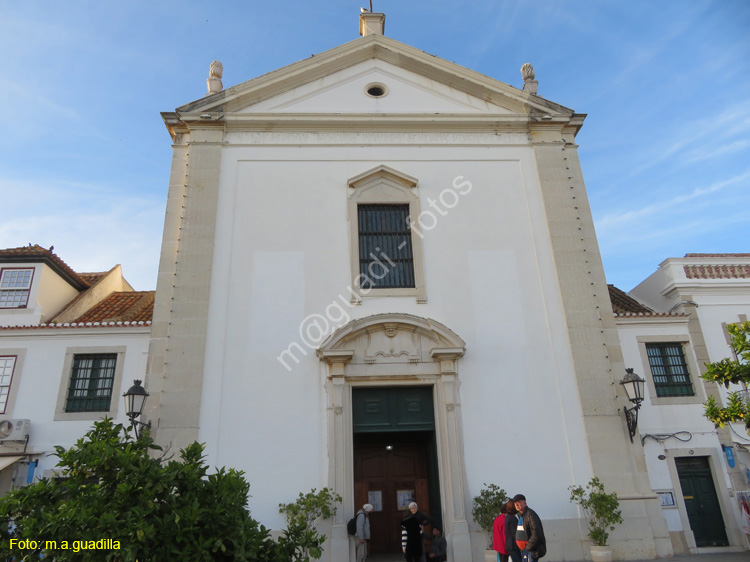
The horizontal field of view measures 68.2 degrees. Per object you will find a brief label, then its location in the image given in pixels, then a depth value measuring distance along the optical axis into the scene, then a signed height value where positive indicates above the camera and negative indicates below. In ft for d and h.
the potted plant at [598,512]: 33.37 -0.62
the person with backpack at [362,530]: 32.60 -1.05
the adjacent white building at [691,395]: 41.16 +7.51
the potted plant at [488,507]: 33.78 -0.06
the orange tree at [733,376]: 27.40 +5.68
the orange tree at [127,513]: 16.22 +0.24
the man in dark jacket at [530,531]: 25.20 -1.15
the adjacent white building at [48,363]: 40.40 +11.60
